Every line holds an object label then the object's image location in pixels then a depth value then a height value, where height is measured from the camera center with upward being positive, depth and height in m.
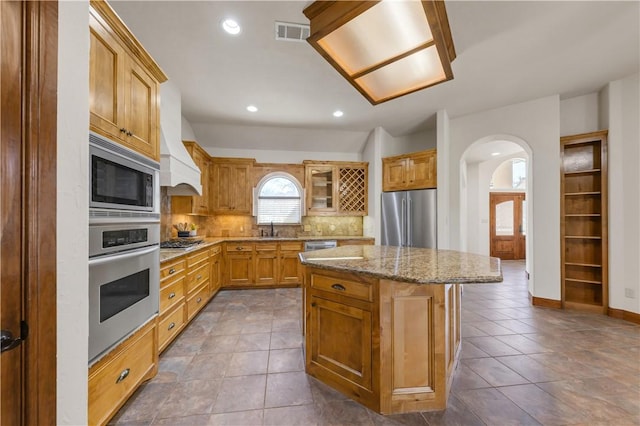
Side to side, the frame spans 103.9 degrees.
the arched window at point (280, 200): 5.04 +0.27
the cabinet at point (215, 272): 3.83 -0.94
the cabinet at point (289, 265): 4.53 -0.94
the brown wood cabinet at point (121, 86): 1.39 +0.83
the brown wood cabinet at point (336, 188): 5.09 +0.54
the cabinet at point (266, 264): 4.45 -0.91
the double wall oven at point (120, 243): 1.34 -0.18
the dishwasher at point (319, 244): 4.61 -0.57
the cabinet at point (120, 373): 1.36 -1.01
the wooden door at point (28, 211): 0.65 +0.01
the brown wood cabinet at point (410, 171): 4.21 +0.76
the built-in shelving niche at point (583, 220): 3.35 -0.09
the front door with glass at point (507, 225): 7.62 -0.34
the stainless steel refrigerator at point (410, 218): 4.15 -0.08
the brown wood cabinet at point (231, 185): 4.72 +0.54
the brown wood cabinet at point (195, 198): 3.82 +0.24
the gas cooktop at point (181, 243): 3.04 -0.39
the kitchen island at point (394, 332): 1.60 -0.78
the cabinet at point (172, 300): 2.25 -0.85
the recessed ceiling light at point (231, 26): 2.16 +1.65
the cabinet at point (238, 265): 4.37 -0.90
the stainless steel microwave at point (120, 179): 1.34 +0.21
